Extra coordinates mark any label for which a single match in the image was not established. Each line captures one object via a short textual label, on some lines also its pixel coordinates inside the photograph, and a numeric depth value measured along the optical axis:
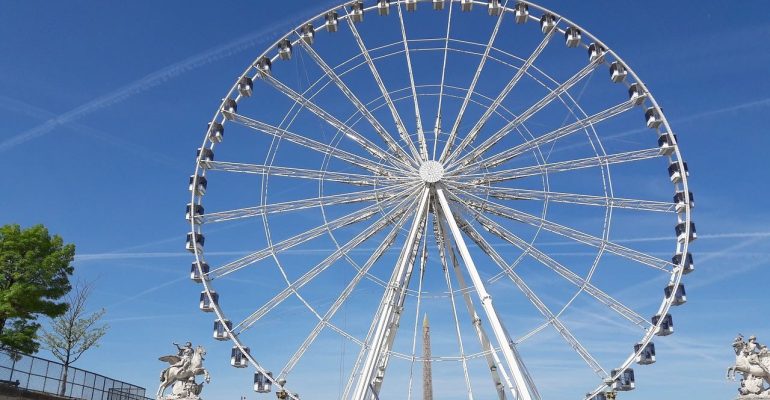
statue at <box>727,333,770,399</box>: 25.14
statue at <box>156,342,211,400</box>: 25.67
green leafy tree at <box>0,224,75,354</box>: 31.36
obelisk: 86.88
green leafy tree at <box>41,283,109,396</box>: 46.25
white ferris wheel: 26.98
